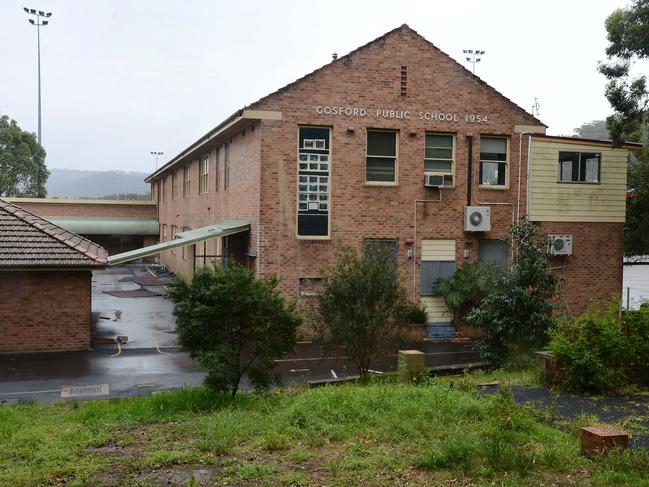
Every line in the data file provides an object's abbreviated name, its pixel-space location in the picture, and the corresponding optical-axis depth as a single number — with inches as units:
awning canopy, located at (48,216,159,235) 1927.9
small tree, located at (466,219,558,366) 622.8
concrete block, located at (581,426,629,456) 297.3
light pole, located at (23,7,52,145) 2619.3
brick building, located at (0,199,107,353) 719.7
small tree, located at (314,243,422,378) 540.1
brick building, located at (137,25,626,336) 838.5
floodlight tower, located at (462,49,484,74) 2802.7
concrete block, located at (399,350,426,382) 514.3
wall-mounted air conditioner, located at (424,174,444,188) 871.1
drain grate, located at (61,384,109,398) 552.4
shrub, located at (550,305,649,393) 449.1
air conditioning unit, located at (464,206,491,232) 887.7
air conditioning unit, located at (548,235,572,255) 905.5
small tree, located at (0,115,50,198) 2447.1
